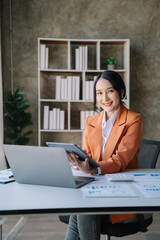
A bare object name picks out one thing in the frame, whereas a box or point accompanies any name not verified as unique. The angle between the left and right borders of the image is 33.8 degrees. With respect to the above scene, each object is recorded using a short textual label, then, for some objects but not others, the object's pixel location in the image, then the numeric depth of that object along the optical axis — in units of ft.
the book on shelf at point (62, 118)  12.09
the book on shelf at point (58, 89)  12.03
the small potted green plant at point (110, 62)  12.36
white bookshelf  12.89
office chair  4.21
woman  4.83
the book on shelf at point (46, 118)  12.01
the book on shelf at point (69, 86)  12.05
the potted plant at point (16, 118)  11.54
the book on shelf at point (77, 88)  12.09
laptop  3.68
